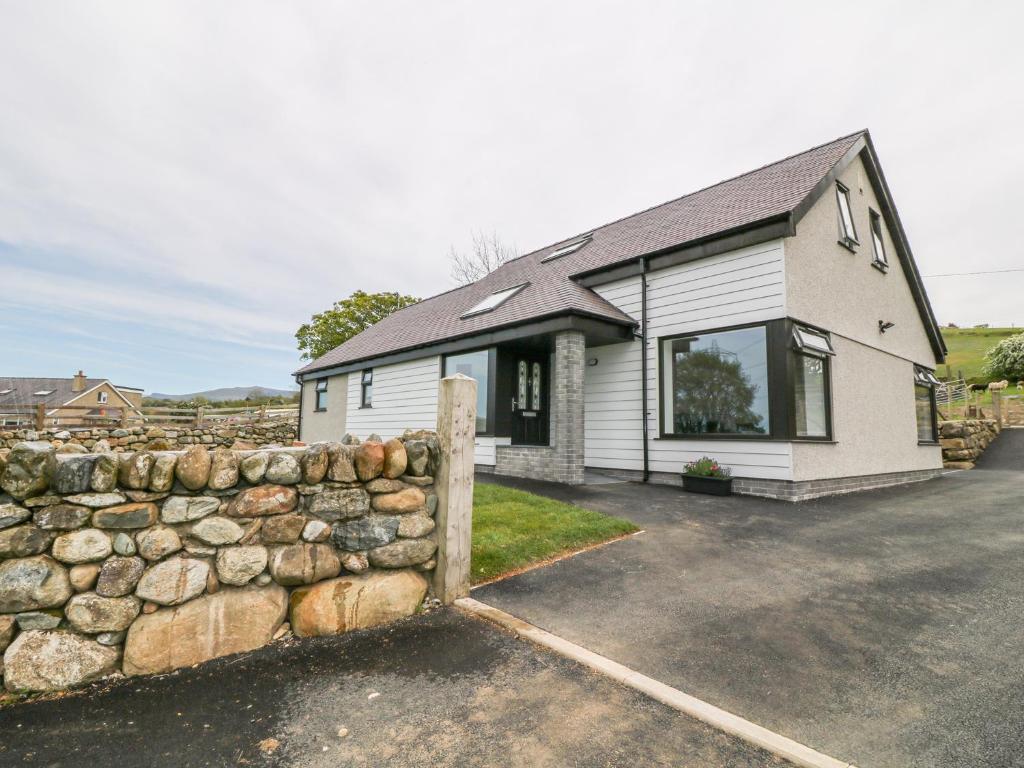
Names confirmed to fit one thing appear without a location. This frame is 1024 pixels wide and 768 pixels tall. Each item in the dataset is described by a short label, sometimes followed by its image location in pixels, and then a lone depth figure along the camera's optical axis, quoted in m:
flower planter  7.35
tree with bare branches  25.58
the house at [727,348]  7.48
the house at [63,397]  19.00
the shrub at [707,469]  7.49
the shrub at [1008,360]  24.95
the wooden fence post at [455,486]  3.43
